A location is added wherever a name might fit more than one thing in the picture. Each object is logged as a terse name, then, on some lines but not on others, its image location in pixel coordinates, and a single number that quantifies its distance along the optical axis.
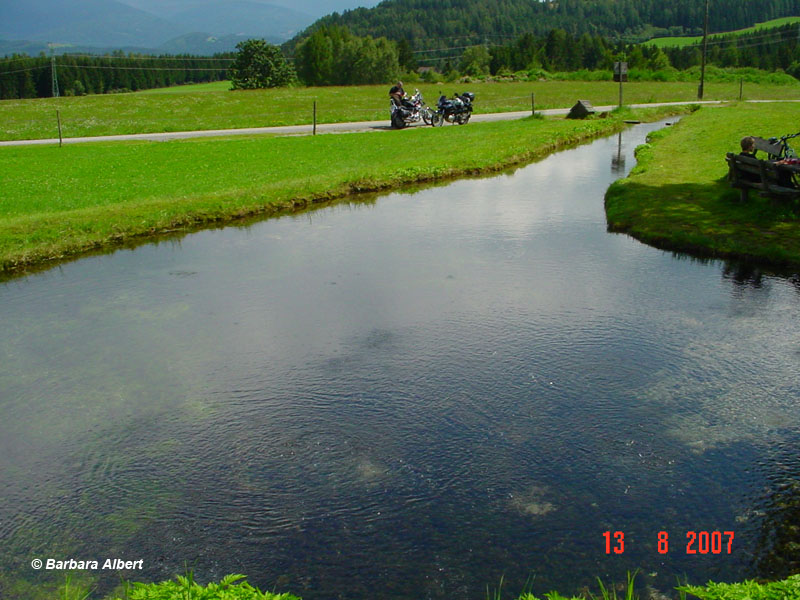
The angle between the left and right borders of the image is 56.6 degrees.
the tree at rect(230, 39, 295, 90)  98.88
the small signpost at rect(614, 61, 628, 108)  39.83
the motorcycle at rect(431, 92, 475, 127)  37.84
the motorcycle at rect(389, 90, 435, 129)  35.62
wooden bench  13.75
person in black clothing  35.72
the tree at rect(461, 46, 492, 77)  105.81
